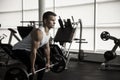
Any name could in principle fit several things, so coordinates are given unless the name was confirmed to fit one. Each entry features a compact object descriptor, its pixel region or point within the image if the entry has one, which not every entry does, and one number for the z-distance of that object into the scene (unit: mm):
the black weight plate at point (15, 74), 2773
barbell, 2742
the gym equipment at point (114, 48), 4996
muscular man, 2635
